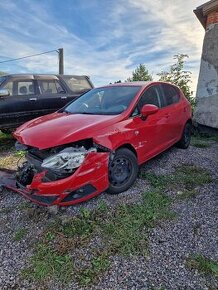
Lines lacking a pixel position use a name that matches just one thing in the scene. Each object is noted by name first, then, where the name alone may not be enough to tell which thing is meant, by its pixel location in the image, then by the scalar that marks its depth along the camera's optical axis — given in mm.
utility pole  9923
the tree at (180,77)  7339
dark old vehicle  5181
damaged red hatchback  2557
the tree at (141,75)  8553
